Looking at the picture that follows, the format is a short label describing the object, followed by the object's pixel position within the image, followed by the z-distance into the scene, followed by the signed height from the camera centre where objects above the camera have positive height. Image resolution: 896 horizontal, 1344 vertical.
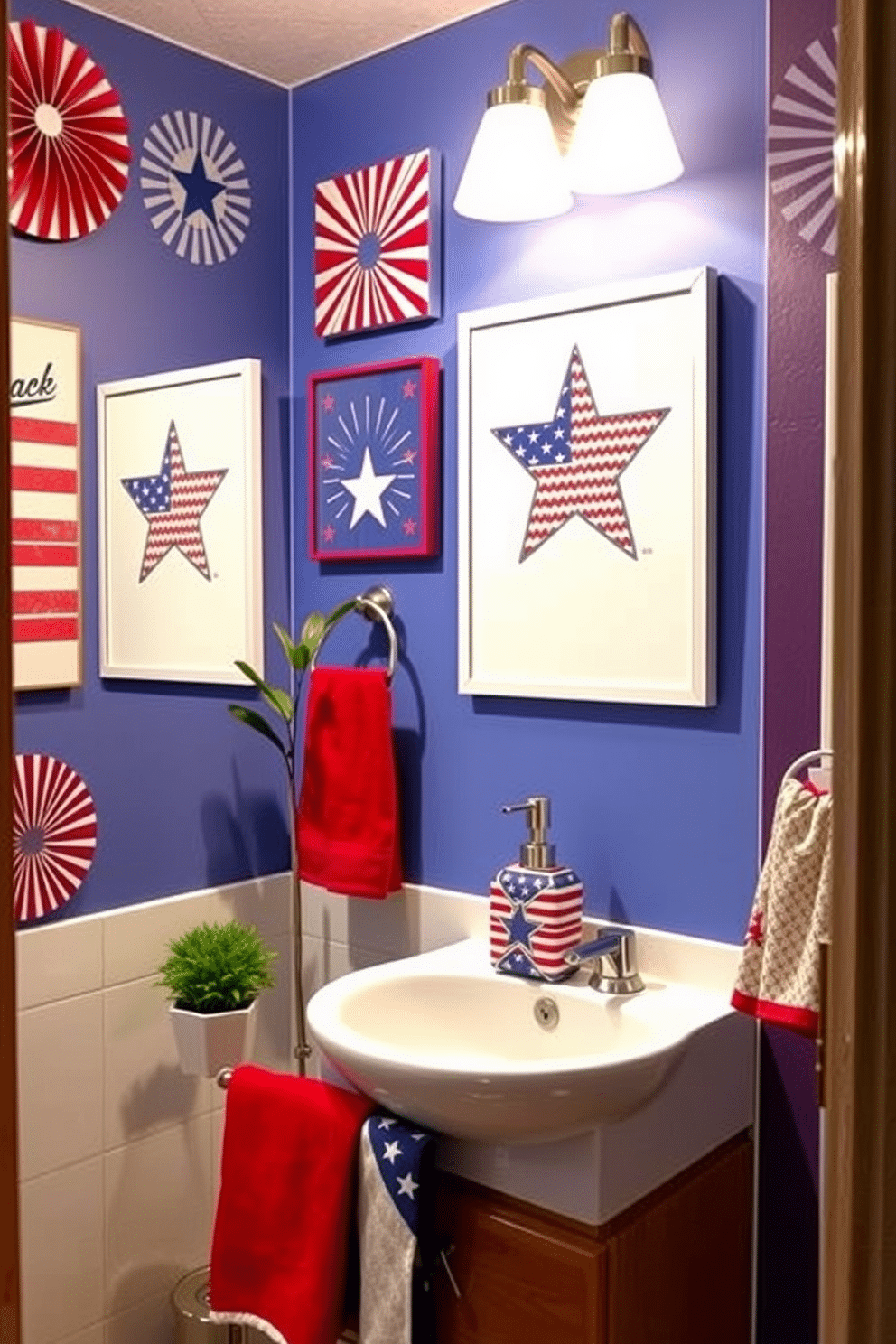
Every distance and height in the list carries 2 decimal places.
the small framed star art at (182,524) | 2.12 +0.19
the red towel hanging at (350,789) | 2.11 -0.26
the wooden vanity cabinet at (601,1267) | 1.52 -0.79
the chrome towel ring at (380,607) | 2.18 +0.05
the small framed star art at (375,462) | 2.12 +0.30
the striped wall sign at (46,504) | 1.98 +0.21
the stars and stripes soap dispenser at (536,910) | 1.82 -0.40
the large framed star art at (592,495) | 1.78 +0.21
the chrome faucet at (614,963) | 1.78 -0.46
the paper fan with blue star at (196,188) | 2.14 +0.76
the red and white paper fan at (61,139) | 1.93 +0.77
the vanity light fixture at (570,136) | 1.71 +0.69
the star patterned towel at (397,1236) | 1.57 -0.75
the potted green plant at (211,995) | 2.02 -0.58
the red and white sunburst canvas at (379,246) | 2.10 +0.66
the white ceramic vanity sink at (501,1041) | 1.47 -0.53
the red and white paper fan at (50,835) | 1.97 -0.31
